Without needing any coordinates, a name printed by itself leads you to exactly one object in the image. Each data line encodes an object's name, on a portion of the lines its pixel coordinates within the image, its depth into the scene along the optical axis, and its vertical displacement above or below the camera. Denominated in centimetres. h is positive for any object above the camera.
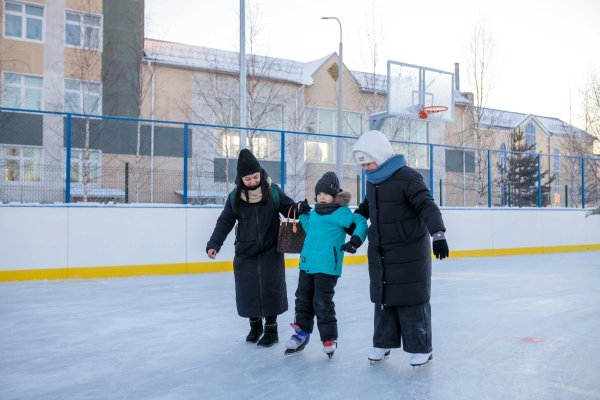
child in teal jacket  345 -33
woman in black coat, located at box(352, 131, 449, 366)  315 -24
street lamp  1159 +110
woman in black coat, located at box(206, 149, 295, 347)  377 -28
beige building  981 +329
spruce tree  1266 +67
